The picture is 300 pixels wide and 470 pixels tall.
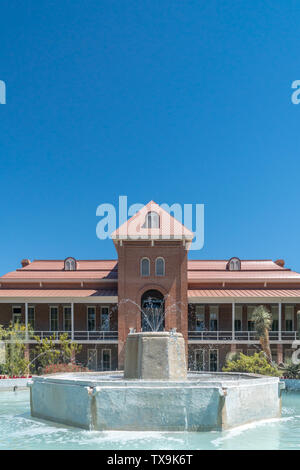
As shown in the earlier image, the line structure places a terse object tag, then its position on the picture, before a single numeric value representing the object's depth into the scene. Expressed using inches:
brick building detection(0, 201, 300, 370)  1489.9
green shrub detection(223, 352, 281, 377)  1126.4
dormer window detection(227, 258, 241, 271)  1729.8
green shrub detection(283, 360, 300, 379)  1179.9
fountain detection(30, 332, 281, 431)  589.3
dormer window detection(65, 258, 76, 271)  1753.2
